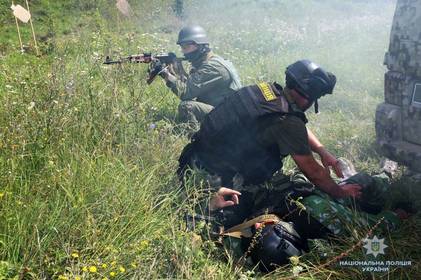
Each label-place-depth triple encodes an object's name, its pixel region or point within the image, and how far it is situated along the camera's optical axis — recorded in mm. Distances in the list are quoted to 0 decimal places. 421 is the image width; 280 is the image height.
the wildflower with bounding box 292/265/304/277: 2283
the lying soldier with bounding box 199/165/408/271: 2500
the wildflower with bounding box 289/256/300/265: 2297
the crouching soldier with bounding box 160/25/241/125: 4695
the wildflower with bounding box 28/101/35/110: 2652
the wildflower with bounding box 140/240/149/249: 2205
